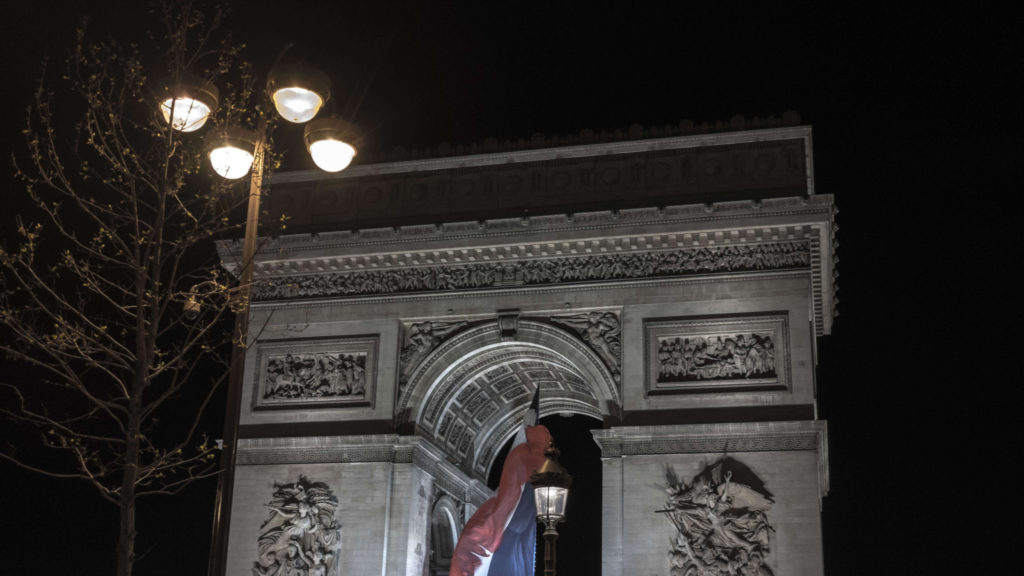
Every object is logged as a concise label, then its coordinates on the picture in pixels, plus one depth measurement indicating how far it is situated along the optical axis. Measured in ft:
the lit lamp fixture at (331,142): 38.32
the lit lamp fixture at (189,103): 39.27
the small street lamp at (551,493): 52.90
